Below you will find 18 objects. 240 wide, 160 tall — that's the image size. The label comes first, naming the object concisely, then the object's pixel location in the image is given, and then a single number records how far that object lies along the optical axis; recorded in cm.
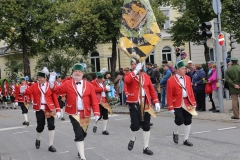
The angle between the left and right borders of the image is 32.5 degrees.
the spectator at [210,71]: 1599
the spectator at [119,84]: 2003
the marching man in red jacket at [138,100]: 883
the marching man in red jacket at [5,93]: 3019
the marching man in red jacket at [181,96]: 953
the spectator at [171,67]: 1720
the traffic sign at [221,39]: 1609
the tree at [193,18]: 3222
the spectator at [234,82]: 1331
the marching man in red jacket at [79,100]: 823
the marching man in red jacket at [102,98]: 1233
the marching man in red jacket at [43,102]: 1018
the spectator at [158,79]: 1838
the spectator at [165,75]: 1707
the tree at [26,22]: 3594
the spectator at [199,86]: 1614
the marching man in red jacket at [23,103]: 1631
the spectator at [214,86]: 1559
